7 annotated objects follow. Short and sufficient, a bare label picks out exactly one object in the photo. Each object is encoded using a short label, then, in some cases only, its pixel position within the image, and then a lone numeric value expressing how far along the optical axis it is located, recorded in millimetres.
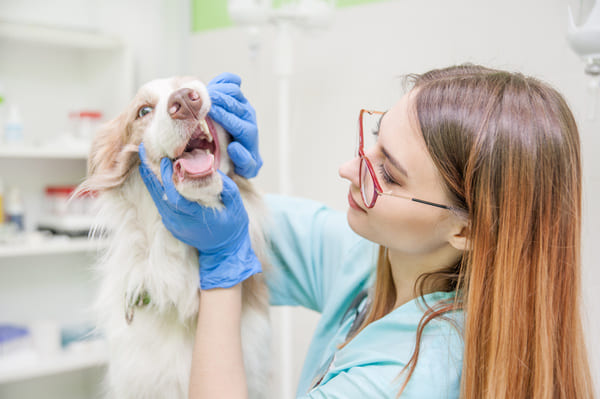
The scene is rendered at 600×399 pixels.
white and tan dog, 885
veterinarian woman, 710
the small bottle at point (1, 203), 1985
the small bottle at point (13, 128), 1938
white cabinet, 2020
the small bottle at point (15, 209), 2008
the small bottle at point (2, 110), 1944
